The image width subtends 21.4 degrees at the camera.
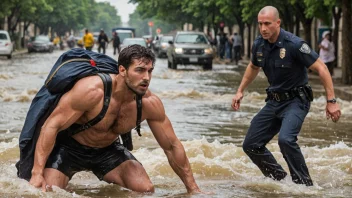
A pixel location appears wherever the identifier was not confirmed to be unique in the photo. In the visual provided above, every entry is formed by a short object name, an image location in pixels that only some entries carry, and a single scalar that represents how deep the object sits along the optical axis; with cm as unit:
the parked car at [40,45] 7009
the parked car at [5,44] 4847
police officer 806
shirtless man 661
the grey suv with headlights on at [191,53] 3850
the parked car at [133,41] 5052
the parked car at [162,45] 6103
